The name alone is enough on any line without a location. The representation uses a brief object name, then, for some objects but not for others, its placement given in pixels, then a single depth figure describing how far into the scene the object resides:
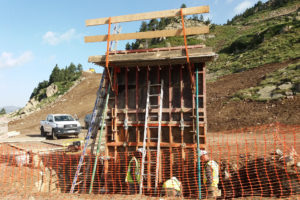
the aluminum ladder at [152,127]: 7.52
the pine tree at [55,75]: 65.91
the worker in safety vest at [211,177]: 7.11
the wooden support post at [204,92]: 7.64
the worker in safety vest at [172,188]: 7.04
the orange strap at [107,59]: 7.29
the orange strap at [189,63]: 6.58
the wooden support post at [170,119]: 7.82
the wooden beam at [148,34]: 6.59
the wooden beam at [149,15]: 6.35
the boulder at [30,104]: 51.50
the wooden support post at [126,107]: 8.40
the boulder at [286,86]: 19.51
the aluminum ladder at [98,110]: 8.49
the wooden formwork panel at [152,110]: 7.87
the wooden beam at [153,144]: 7.76
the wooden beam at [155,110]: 7.88
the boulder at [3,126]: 14.55
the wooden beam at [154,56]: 7.14
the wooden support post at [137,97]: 8.29
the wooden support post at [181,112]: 7.81
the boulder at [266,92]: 20.07
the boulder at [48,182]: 9.08
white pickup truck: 17.89
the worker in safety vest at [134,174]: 7.74
